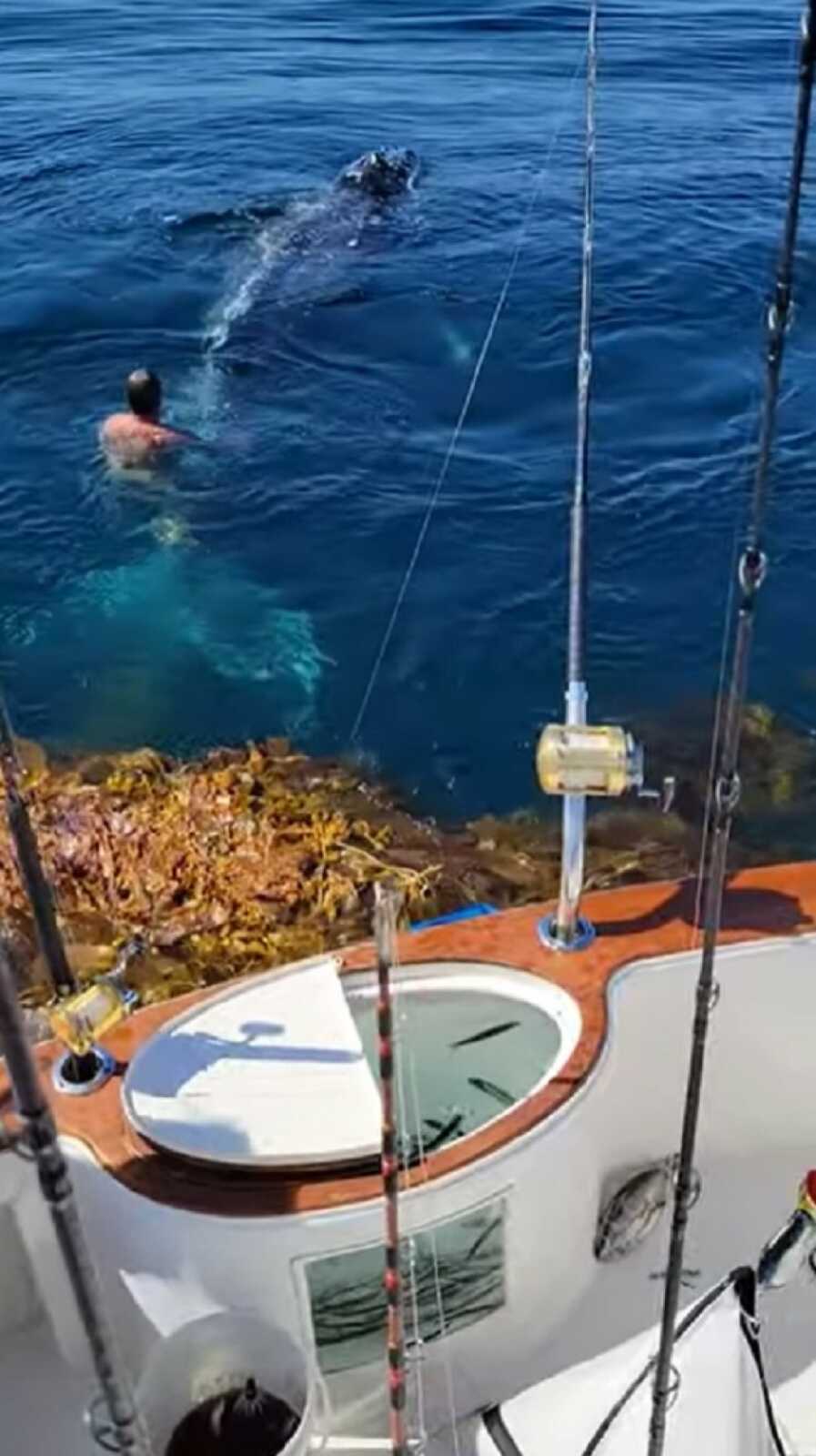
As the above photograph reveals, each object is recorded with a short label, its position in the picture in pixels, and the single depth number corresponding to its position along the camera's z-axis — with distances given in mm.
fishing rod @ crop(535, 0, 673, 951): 4648
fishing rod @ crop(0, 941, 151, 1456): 1966
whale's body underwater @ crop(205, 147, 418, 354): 16047
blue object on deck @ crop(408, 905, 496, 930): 5254
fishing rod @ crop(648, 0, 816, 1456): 3430
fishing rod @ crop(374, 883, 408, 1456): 3162
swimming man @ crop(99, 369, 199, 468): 12391
